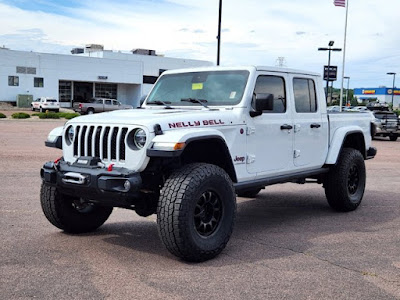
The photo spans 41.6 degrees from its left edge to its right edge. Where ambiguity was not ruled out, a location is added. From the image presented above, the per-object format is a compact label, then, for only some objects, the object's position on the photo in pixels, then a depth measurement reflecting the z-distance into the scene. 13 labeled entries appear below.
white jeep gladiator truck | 5.13
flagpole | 44.38
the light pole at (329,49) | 46.39
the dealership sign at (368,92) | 142.75
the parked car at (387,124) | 27.47
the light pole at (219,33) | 28.18
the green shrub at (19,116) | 35.18
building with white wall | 61.09
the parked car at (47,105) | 51.33
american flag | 37.16
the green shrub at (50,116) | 37.37
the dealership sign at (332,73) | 49.28
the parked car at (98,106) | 46.79
